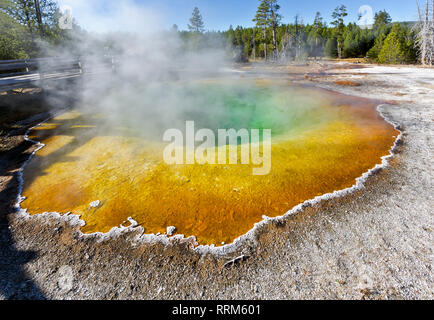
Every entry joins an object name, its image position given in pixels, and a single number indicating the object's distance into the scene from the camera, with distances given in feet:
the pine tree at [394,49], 70.69
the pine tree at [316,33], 138.22
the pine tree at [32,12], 31.86
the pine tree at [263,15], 93.19
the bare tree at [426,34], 56.80
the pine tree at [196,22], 126.00
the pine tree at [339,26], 117.99
